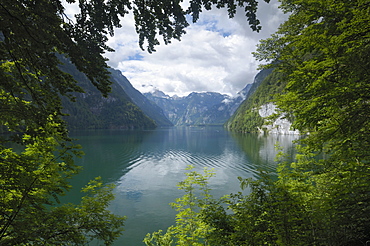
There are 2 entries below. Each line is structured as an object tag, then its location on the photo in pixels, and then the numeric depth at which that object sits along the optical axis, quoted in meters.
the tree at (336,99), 3.48
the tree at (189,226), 6.52
